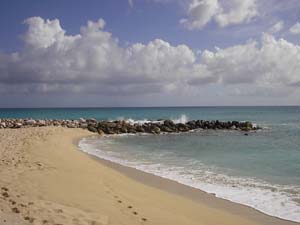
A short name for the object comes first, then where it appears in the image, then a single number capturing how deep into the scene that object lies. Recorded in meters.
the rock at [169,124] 40.45
